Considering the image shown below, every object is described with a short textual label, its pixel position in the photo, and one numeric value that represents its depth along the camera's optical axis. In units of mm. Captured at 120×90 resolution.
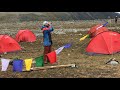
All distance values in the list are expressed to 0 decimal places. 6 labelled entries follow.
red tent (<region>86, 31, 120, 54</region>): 17312
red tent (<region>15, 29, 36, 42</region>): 24953
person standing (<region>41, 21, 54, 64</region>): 15000
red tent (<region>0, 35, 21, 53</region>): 19328
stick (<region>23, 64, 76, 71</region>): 13780
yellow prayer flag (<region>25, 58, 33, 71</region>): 13073
